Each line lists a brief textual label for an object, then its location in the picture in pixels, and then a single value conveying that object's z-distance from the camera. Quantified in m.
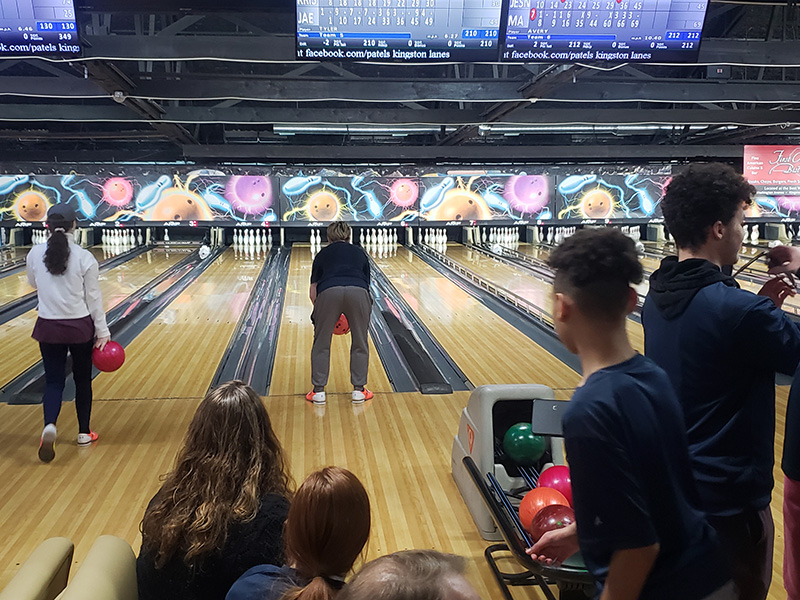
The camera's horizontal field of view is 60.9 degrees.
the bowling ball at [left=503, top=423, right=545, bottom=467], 2.48
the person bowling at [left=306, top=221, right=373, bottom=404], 3.73
